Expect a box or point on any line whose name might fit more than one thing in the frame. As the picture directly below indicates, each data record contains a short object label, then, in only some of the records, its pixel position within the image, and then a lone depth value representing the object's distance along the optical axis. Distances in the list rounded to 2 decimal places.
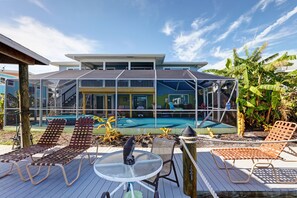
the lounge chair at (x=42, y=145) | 2.70
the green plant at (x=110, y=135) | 5.13
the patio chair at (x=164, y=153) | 2.36
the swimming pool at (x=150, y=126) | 6.83
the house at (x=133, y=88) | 8.22
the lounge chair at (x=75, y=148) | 2.55
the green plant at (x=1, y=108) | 7.29
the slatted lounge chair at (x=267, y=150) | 2.73
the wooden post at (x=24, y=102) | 3.77
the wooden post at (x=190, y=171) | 2.24
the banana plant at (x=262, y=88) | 6.26
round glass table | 1.74
